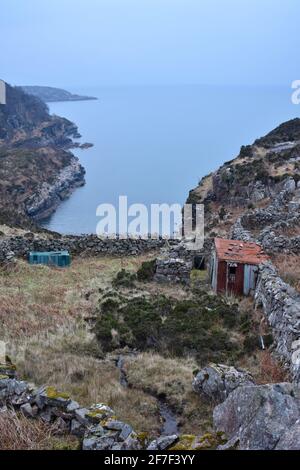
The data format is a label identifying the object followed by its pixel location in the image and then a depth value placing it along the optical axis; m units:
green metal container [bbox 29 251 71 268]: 21.70
